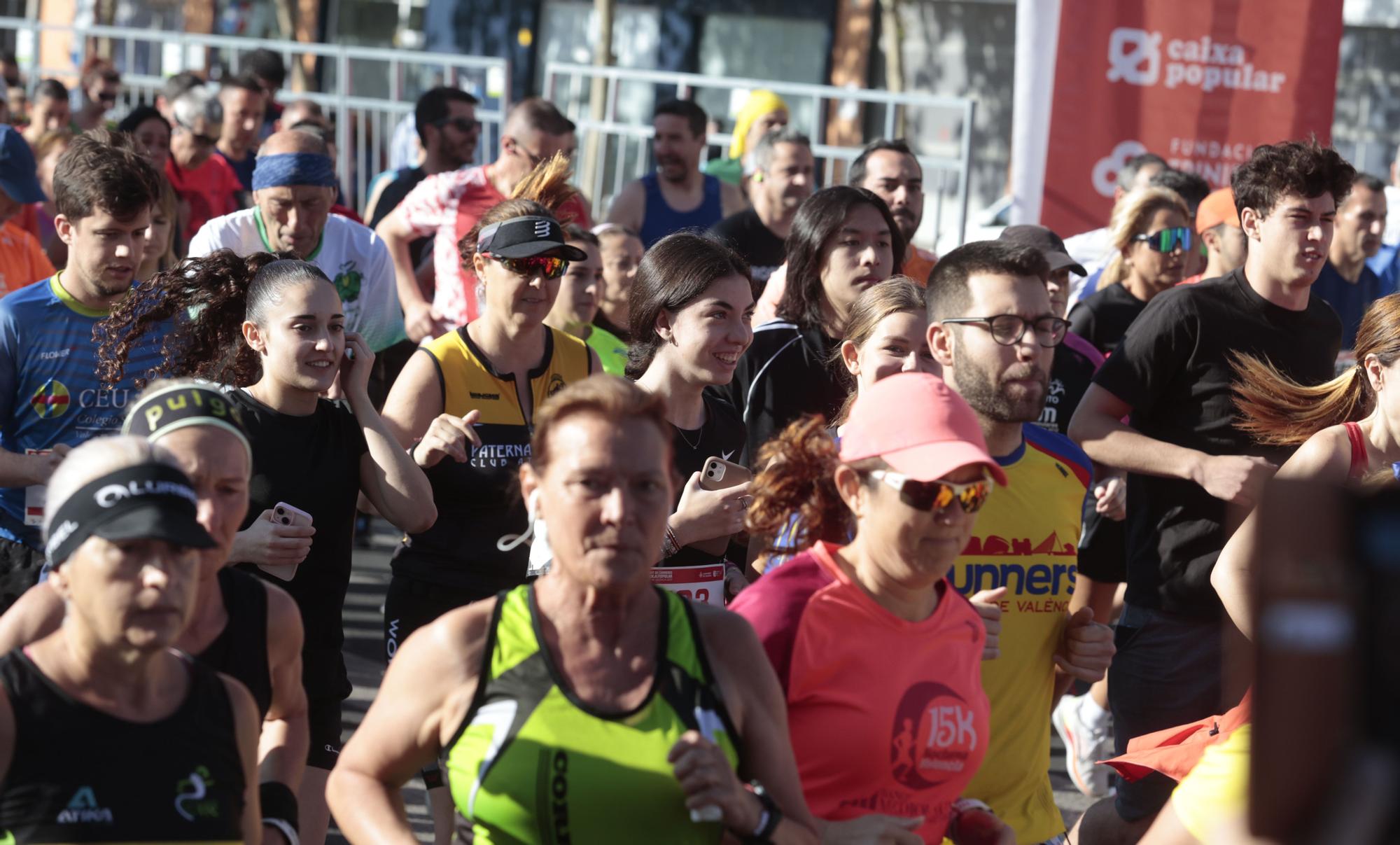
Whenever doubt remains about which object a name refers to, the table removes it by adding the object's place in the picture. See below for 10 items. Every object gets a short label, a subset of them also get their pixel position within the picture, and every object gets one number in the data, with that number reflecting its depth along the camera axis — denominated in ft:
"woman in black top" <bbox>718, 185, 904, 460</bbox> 33.81
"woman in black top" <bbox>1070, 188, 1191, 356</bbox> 45.83
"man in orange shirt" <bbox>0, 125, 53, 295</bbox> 42.80
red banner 57.82
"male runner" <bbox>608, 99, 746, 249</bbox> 59.00
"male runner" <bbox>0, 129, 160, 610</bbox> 31.83
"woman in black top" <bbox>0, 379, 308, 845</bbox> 20.36
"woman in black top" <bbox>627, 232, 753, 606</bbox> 30.12
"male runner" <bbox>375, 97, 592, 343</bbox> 46.11
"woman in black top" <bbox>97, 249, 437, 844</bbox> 28.43
